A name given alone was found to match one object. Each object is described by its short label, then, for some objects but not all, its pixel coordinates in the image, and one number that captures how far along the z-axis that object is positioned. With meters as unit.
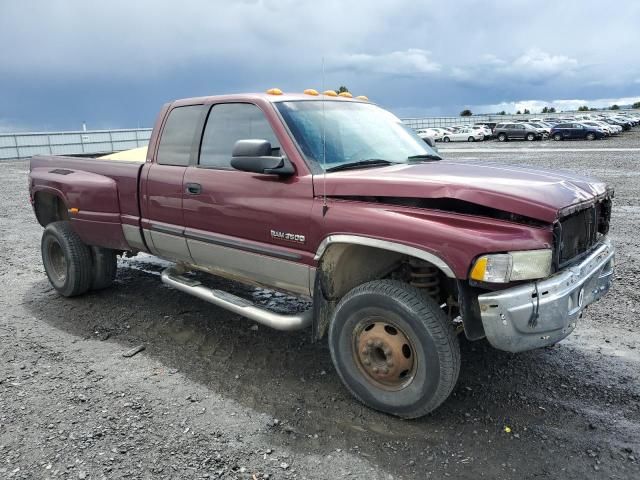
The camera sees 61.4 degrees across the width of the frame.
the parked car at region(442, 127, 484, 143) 44.62
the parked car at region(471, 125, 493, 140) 44.92
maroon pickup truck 2.87
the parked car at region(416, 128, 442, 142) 46.88
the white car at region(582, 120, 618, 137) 39.69
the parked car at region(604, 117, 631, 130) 51.00
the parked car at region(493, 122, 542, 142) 41.61
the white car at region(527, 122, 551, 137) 41.56
